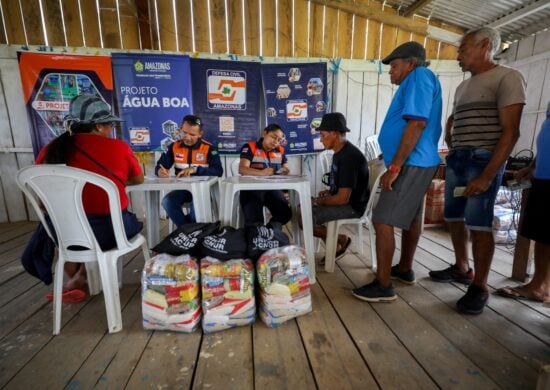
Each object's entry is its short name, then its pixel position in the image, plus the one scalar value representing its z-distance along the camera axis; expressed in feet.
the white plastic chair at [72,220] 4.05
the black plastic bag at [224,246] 4.65
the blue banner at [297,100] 11.69
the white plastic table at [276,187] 5.56
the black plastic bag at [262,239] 4.77
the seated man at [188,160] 7.95
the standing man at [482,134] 4.72
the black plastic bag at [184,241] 4.74
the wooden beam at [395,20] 11.63
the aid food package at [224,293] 4.40
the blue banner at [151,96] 10.64
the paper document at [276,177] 6.41
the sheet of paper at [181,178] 6.46
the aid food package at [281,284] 4.51
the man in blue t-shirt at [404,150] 4.74
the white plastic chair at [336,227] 6.63
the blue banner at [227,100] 11.24
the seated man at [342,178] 6.24
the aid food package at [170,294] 4.29
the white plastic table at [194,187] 5.89
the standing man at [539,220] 4.75
